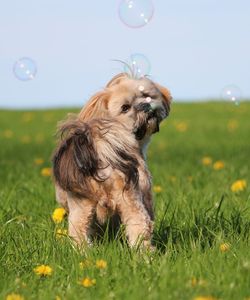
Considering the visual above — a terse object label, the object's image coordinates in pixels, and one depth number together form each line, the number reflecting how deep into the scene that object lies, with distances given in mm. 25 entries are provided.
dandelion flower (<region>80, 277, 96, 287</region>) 5545
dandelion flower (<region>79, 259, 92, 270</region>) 6051
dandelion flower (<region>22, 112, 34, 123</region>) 32659
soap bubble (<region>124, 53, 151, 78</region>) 7159
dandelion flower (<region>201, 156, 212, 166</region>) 14067
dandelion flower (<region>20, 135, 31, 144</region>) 21838
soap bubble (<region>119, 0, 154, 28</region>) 9330
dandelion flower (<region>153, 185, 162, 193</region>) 10031
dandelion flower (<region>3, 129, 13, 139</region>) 24489
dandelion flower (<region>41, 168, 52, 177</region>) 12129
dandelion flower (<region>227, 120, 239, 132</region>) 25483
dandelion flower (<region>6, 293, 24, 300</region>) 5153
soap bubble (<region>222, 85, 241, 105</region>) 10181
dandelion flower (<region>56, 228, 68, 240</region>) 6923
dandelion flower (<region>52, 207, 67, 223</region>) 8089
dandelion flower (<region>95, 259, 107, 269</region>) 5960
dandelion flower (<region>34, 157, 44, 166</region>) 14285
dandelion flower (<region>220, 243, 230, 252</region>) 6493
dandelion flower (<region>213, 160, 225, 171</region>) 12949
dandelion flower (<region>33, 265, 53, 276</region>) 6011
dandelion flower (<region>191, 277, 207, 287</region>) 5328
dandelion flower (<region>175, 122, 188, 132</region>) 26050
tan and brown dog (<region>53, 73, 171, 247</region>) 6366
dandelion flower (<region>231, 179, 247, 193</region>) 10410
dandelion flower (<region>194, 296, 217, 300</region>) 4650
